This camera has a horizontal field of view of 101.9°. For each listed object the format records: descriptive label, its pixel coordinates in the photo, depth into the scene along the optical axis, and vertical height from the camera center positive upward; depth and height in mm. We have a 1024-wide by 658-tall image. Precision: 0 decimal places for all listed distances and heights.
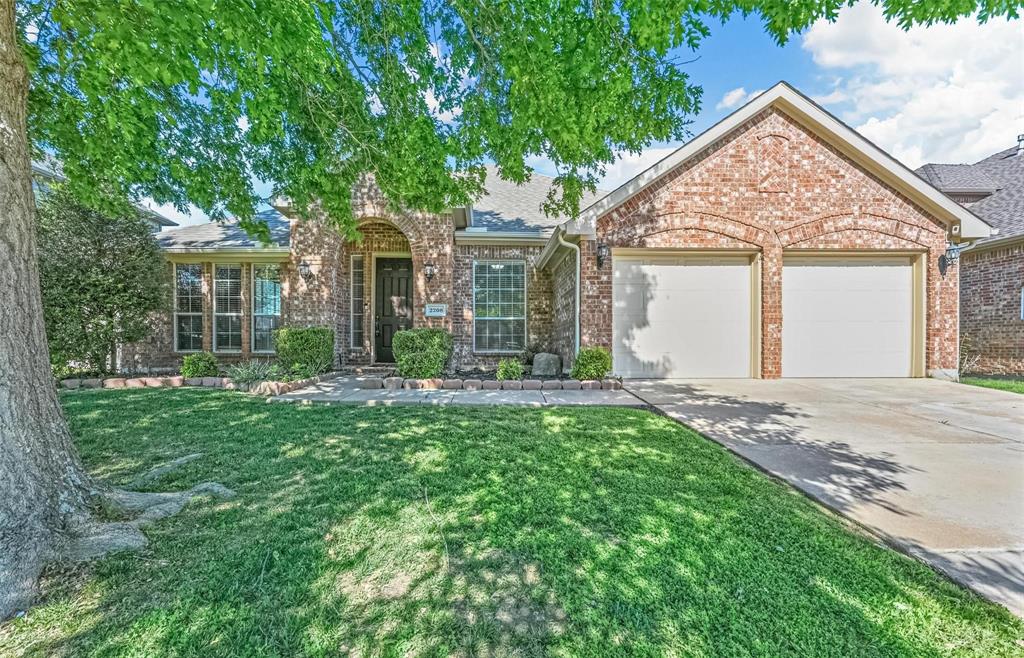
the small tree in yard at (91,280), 7539 +897
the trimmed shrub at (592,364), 7438 -681
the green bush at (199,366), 7945 -740
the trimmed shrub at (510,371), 7727 -830
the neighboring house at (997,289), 9578 +872
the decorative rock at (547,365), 8812 -834
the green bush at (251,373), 7406 -835
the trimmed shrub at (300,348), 8180 -412
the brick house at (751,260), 8141 +1368
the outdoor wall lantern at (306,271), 9156 +1229
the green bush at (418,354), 7703 -504
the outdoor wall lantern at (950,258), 8211 +1337
